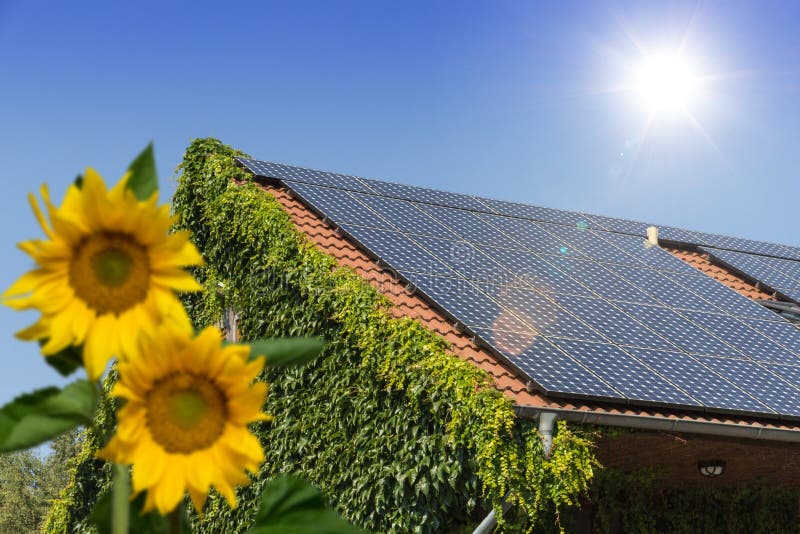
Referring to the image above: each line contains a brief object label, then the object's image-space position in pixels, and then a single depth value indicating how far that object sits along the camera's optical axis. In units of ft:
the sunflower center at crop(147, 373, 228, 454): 4.30
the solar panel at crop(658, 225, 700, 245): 57.47
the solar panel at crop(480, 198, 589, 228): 51.52
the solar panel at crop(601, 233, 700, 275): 48.42
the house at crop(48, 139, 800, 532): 30.55
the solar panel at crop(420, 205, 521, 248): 43.88
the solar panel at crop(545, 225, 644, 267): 47.10
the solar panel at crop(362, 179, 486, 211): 49.14
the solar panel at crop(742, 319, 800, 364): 40.88
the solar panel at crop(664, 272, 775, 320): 43.98
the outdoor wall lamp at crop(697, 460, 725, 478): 38.17
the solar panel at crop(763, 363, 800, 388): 37.04
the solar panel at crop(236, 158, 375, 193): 47.44
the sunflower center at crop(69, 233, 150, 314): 4.33
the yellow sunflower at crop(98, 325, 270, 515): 4.17
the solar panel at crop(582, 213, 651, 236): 55.42
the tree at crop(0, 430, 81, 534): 133.90
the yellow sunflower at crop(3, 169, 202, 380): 4.24
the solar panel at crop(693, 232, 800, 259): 59.47
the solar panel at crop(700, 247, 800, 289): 52.37
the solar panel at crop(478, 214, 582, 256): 45.57
